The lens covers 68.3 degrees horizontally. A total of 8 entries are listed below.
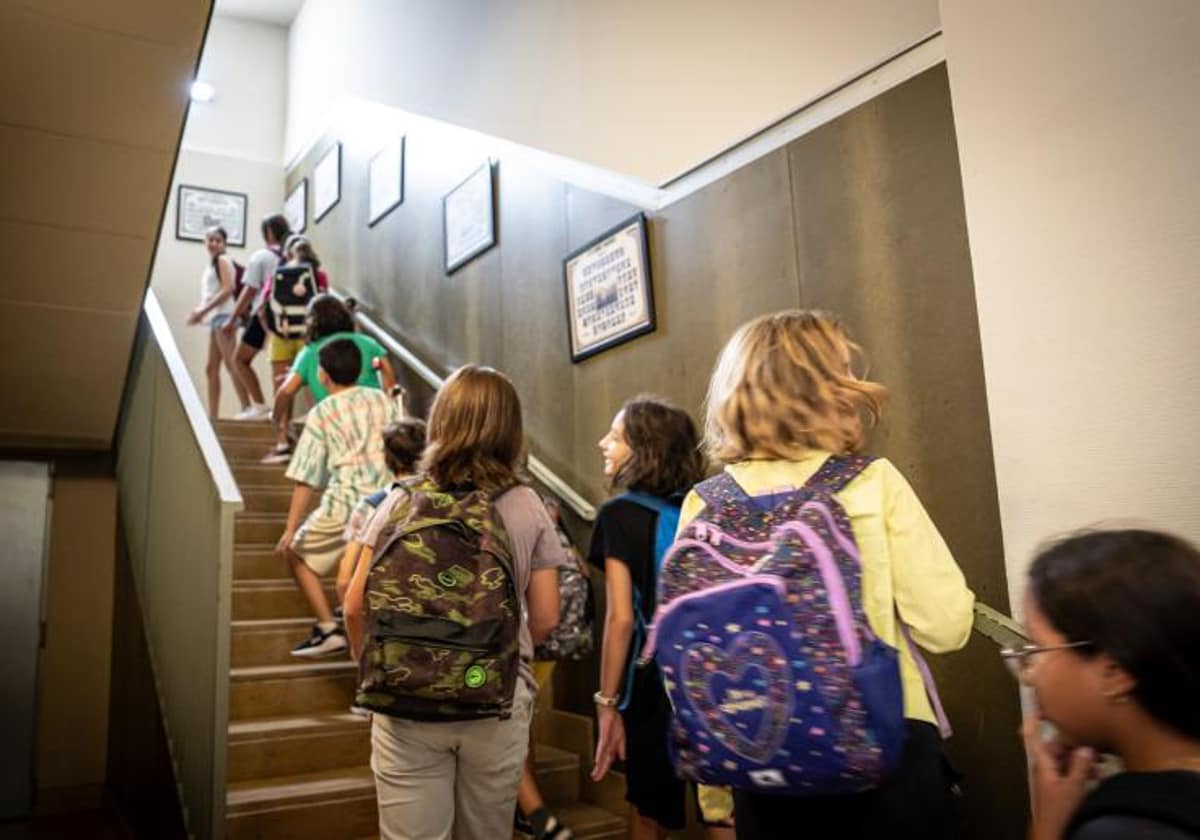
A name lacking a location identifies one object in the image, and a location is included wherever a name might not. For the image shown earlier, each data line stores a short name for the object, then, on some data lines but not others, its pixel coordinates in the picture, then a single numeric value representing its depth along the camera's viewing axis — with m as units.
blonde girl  1.20
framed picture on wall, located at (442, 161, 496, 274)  5.15
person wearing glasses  0.79
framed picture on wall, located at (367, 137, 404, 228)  6.62
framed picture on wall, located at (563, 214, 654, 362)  3.73
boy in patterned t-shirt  3.68
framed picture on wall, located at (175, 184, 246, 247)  8.77
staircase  2.91
